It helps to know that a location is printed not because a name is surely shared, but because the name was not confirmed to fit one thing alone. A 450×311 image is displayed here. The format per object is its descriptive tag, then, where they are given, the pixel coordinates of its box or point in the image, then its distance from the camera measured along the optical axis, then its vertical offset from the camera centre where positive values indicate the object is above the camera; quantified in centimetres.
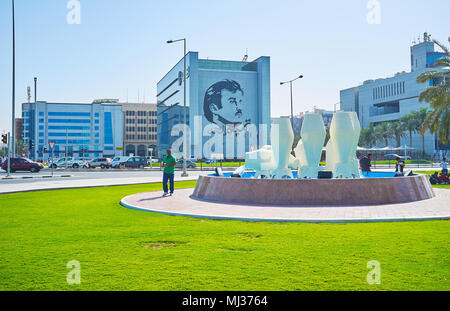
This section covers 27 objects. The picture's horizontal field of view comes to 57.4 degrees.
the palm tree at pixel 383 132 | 8200 +600
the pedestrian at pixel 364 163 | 1927 -8
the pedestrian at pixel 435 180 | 2058 -93
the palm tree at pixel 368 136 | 8419 +527
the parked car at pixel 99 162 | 5281 +11
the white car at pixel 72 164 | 5466 -13
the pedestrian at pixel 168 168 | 1474 -19
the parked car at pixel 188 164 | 5226 -19
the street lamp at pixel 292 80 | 3241 +653
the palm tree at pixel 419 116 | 6984 +784
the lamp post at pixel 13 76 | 3130 +668
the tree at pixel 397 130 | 7581 +601
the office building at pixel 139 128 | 12631 +1080
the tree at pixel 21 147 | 13400 +528
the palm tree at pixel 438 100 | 2580 +390
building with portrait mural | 9019 +1338
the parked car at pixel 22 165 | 4012 -18
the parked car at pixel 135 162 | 5197 +9
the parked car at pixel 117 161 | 5259 +23
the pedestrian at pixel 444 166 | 2109 -27
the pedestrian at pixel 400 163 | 2063 -7
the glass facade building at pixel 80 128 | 11556 +1004
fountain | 1203 -59
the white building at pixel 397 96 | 8569 +1535
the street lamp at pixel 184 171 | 3108 -64
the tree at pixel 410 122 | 7056 +684
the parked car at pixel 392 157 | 7091 +83
